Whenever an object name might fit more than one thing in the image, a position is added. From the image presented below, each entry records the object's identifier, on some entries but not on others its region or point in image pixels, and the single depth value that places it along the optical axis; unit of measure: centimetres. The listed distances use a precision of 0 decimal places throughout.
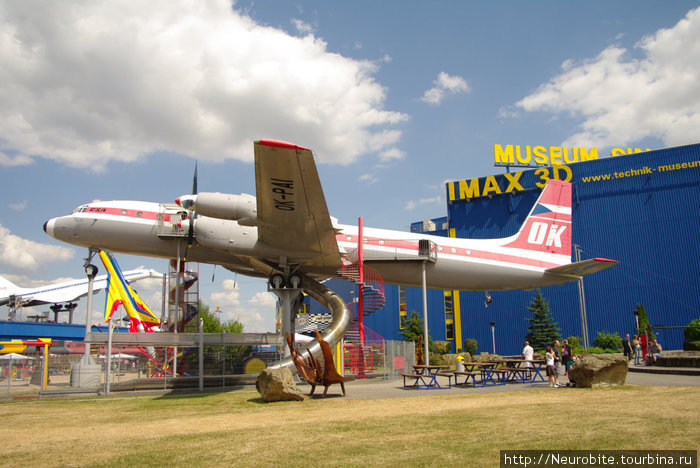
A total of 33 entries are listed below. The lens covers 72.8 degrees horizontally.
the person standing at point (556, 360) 1604
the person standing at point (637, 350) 2323
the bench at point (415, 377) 1623
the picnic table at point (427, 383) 1631
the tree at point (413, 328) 5505
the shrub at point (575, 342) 3746
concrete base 1948
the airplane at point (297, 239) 1711
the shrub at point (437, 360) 3132
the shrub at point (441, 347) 5066
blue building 3994
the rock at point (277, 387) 1341
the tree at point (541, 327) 4172
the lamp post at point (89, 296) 1970
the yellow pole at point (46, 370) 1771
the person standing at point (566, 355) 1897
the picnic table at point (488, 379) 1731
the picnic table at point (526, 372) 1725
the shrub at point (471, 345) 4734
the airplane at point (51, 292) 6219
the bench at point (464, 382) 1658
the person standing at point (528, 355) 1847
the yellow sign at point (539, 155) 4838
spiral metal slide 1828
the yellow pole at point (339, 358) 2086
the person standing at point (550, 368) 1572
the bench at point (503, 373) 1697
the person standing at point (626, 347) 2376
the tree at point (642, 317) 3525
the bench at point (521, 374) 1719
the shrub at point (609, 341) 3719
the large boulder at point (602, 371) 1461
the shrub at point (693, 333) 3281
